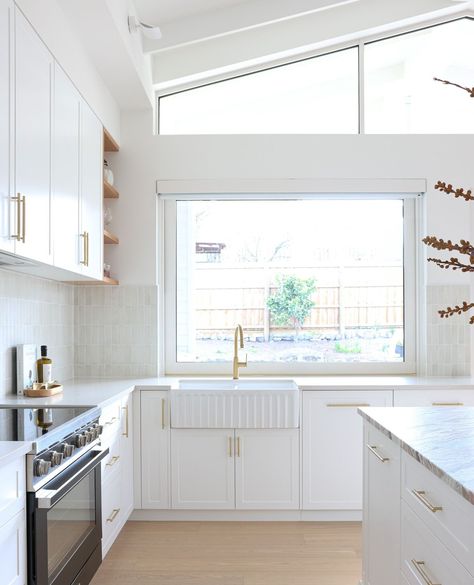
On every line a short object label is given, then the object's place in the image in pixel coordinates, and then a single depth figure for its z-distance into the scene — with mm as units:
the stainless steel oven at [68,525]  1948
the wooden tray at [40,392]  3115
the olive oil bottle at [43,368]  3330
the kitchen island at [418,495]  1540
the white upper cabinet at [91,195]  3303
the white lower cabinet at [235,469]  3791
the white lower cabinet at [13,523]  1757
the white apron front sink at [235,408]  3748
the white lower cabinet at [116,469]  3062
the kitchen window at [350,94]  4395
